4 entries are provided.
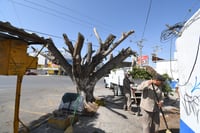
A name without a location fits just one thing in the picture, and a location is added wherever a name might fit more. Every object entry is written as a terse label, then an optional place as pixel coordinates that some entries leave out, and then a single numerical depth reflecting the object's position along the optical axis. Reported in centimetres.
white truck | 694
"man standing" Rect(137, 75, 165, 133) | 277
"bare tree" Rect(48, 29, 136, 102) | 526
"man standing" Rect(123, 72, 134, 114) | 515
